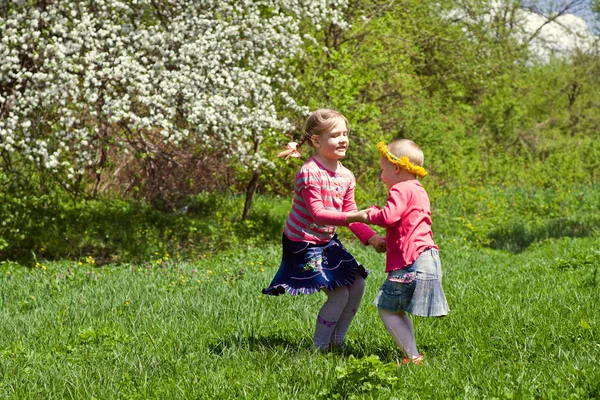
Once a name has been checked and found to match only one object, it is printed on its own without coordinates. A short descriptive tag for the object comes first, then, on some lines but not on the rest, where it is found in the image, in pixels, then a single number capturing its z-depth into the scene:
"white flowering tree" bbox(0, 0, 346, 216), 17.50
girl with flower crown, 7.66
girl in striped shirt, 8.16
